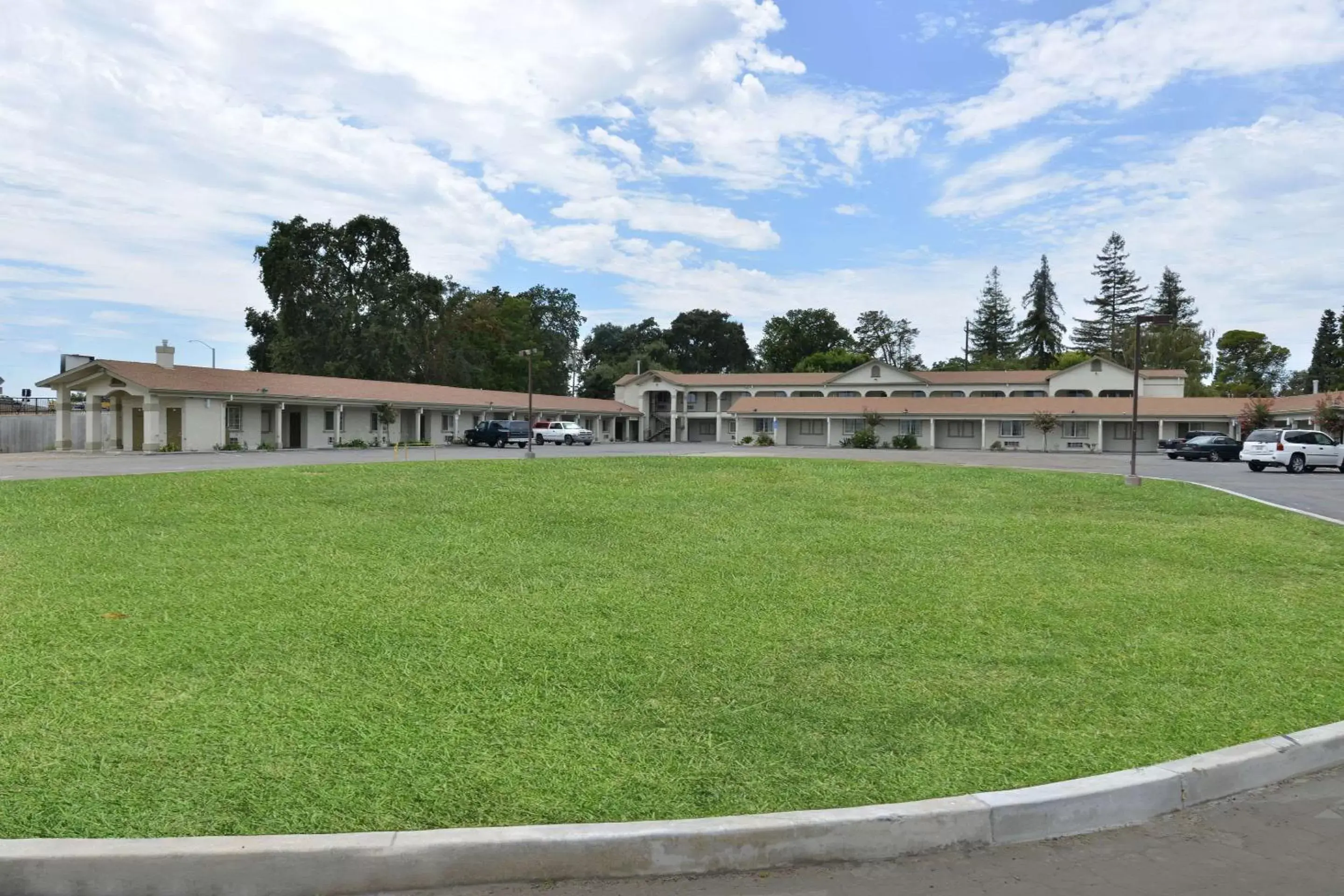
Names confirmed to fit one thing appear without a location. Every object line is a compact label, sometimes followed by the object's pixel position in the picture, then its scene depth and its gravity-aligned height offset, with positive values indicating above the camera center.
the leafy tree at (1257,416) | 50.06 +0.47
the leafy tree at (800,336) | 100.38 +9.39
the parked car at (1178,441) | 44.56 -0.95
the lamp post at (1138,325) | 19.98 +2.26
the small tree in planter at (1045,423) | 57.41 -0.05
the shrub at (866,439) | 60.72 -1.24
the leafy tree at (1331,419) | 45.16 +0.32
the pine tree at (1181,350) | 84.56 +6.93
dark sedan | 41.78 -1.18
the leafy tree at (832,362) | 89.94 +5.93
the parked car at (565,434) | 58.91 -1.02
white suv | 31.81 -0.92
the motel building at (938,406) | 57.47 +1.06
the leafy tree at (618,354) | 92.81 +7.25
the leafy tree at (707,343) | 105.62 +9.07
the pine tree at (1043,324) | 94.56 +10.38
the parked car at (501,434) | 52.88 -0.92
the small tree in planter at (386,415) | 52.09 +0.11
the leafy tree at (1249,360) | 97.50 +7.06
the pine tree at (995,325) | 103.00 +11.06
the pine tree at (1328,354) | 87.25 +7.18
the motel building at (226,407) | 40.53 +0.42
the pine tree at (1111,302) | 95.88 +12.97
